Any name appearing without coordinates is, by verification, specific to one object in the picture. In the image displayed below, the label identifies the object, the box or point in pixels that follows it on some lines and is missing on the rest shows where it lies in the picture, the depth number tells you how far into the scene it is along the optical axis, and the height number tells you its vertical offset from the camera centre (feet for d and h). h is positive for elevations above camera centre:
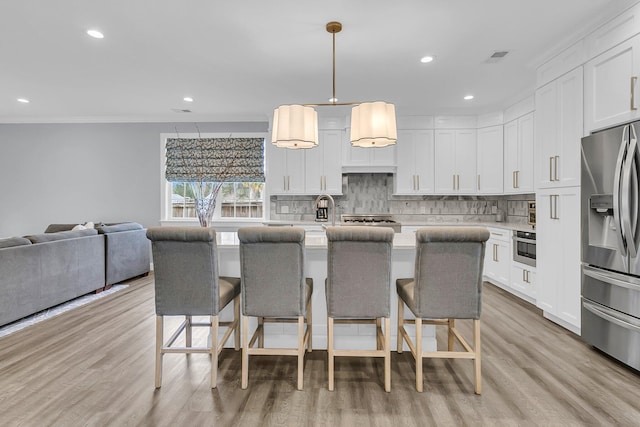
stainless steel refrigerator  7.32 -0.78
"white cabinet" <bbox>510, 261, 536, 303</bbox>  12.40 -2.74
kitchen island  8.38 -2.62
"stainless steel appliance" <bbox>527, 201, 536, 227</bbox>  13.64 -0.17
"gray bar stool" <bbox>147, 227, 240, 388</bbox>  6.68 -1.43
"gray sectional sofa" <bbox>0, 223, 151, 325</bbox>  10.24 -2.00
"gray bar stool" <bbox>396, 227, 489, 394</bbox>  6.42 -1.37
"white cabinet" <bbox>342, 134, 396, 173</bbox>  16.93 +2.67
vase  8.78 -0.12
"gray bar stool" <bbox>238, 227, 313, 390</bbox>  6.73 -1.49
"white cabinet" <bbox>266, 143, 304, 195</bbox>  17.35 +2.03
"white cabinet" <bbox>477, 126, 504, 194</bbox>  15.94 +2.44
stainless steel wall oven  12.28 -1.43
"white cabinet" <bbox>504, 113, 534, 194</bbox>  13.87 +2.42
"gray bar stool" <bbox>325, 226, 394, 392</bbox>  6.64 -1.46
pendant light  7.61 +2.02
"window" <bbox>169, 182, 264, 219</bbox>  19.03 +0.61
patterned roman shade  18.45 +2.85
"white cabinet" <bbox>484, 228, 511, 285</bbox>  14.14 -2.10
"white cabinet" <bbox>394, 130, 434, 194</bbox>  16.84 +2.46
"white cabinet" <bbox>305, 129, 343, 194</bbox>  17.15 +2.50
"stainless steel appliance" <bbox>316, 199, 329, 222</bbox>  17.13 -0.08
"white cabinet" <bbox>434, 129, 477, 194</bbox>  16.75 +2.73
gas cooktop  16.67 -0.46
